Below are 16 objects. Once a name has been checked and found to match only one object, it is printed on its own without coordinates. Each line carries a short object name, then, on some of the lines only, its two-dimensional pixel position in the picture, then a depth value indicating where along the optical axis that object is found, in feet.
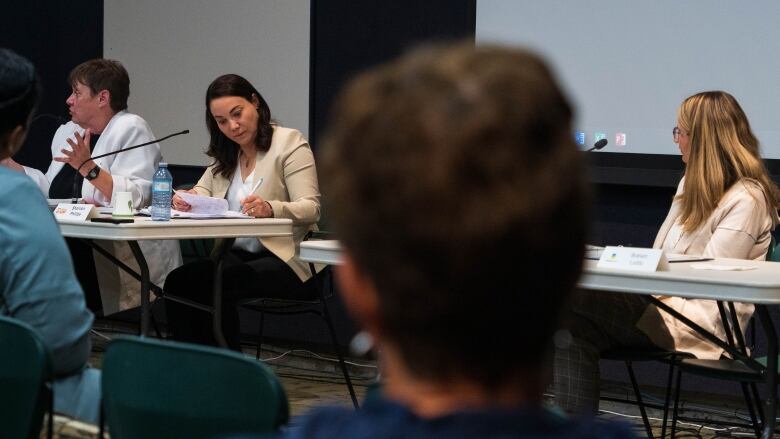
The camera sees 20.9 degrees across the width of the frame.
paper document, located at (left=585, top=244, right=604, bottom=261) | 17.72
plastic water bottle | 22.12
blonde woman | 19.15
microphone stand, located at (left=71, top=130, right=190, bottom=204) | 24.94
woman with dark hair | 24.76
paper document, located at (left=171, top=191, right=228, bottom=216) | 23.77
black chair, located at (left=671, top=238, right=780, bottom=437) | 17.61
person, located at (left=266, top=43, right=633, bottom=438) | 3.53
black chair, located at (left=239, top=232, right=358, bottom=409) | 24.74
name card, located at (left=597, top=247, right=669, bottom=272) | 16.40
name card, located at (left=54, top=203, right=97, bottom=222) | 21.74
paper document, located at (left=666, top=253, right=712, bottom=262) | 18.05
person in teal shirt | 11.08
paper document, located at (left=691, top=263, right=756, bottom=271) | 16.94
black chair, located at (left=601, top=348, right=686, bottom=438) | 18.91
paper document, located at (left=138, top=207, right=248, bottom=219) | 23.19
